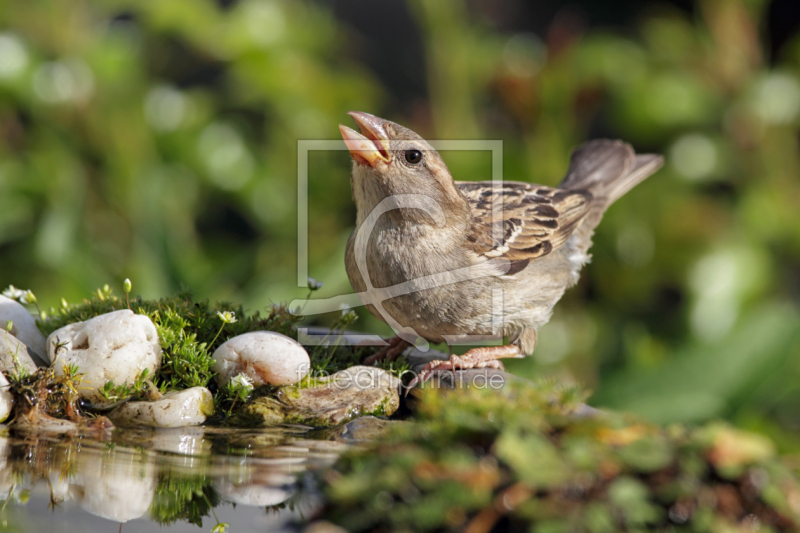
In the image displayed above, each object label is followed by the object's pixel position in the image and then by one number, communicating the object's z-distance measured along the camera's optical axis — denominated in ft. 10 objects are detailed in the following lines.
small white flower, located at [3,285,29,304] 18.26
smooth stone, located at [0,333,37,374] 14.85
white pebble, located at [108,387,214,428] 14.99
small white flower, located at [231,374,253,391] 15.70
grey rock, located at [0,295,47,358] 16.72
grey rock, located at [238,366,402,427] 15.88
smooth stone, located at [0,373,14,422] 14.20
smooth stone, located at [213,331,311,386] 16.12
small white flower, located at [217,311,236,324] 16.51
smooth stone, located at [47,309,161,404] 15.08
